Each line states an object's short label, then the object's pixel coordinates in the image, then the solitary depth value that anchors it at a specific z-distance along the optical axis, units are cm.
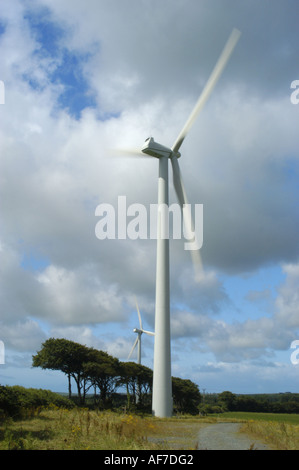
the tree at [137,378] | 5800
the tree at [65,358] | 5084
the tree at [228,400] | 11909
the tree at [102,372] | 5191
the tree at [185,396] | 7644
